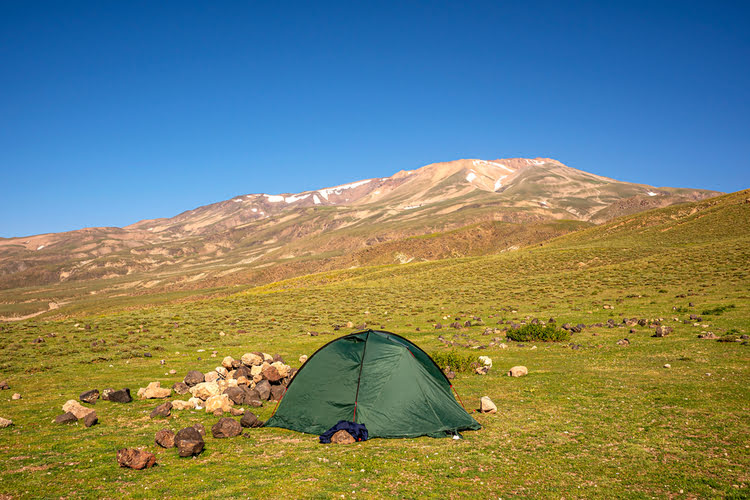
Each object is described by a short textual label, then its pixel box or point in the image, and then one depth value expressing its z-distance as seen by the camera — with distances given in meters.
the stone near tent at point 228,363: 18.15
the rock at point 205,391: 15.38
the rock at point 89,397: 15.21
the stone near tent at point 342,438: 11.67
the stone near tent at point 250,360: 18.33
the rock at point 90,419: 12.84
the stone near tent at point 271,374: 16.70
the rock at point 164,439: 11.05
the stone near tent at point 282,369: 17.00
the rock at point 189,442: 10.39
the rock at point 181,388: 16.58
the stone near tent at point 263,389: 15.80
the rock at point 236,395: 15.18
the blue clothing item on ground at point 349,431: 11.82
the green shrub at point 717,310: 26.34
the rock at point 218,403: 14.41
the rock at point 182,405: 14.77
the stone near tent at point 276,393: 16.11
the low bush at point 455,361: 19.69
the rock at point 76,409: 13.70
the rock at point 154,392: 16.25
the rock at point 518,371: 18.22
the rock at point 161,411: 13.79
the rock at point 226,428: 12.08
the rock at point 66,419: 13.26
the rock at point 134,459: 9.57
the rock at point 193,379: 17.06
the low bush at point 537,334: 24.78
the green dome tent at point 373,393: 12.34
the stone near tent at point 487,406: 13.51
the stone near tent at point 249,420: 12.98
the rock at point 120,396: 15.52
